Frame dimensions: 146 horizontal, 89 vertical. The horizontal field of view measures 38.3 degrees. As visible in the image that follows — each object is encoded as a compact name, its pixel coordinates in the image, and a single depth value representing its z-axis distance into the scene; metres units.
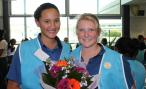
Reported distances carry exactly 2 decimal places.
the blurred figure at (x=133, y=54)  1.79
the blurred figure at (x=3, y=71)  3.10
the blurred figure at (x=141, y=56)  3.14
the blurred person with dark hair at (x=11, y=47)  5.34
